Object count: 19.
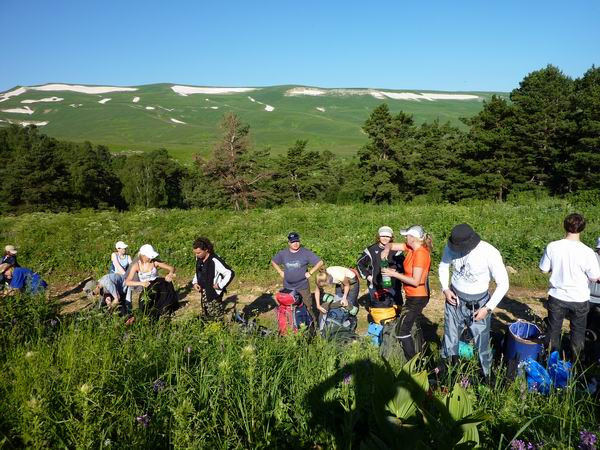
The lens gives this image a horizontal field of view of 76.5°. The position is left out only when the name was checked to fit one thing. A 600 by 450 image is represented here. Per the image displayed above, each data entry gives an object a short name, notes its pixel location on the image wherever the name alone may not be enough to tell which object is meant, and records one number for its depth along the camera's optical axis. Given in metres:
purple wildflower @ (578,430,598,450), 1.86
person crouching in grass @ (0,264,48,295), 6.06
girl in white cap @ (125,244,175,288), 6.18
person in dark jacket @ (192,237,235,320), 5.95
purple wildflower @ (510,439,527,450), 1.96
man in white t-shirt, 4.16
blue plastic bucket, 4.15
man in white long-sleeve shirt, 4.14
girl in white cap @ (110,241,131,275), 7.21
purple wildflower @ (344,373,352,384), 2.54
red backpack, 5.78
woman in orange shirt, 4.73
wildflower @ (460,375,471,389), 2.72
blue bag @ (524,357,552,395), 3.38
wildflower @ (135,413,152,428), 2.34
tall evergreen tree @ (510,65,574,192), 34.44
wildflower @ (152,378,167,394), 2.70
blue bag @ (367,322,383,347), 5.55
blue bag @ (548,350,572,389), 3.52
